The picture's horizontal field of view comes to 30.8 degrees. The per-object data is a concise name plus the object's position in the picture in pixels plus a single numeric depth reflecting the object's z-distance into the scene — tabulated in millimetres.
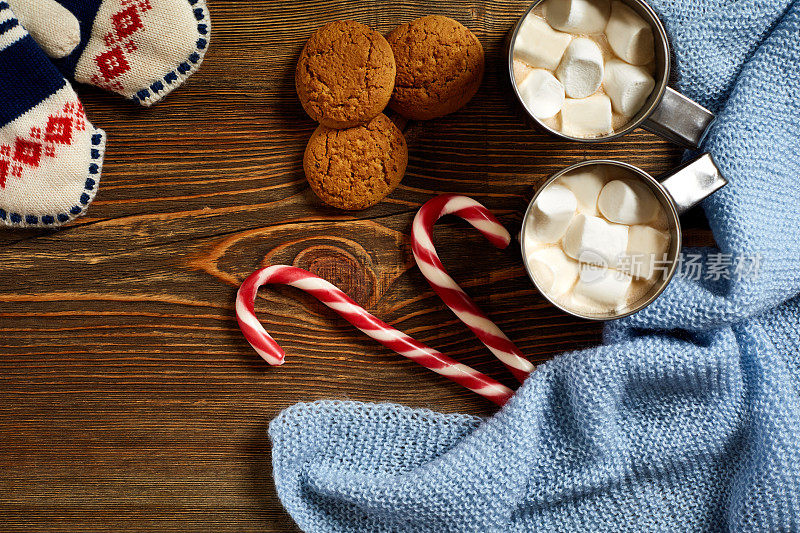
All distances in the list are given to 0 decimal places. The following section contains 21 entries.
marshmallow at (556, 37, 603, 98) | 742
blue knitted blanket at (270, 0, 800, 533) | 776
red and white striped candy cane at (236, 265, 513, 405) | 790
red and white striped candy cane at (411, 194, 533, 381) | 788
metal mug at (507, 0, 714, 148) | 741
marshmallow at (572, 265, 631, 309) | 755
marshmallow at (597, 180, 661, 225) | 752
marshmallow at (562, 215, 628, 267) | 748
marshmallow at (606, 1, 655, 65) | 747
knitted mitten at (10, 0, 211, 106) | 793
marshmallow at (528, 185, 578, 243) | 748
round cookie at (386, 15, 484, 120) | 775
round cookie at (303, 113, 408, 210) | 780
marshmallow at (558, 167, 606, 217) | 757
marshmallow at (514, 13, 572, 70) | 746
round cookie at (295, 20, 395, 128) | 768
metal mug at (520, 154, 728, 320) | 747
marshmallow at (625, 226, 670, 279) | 756
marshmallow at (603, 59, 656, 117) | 747
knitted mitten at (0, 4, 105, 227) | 795
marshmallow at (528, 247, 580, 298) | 753
